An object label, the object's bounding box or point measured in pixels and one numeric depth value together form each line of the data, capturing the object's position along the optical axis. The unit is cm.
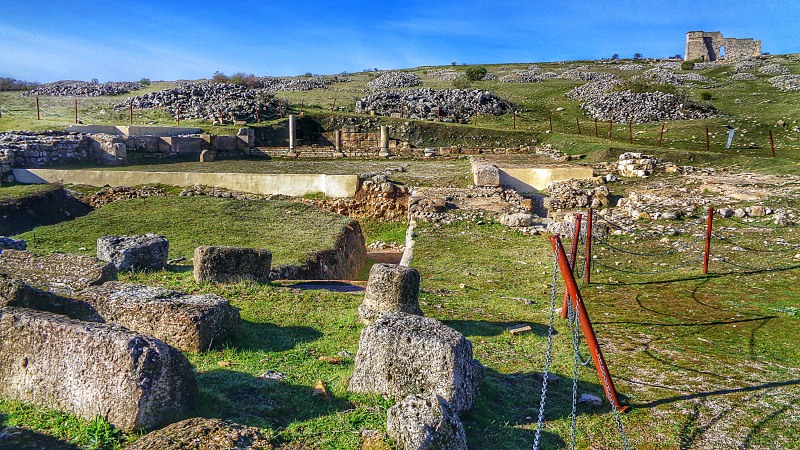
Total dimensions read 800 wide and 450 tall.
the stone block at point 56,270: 793
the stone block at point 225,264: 983
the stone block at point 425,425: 439
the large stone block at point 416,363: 539
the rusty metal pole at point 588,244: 1068
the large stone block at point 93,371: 457
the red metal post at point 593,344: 557
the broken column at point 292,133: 3008
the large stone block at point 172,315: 662
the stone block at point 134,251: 1063
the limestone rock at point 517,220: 1588
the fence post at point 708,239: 1143
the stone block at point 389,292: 822
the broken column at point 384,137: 3019
